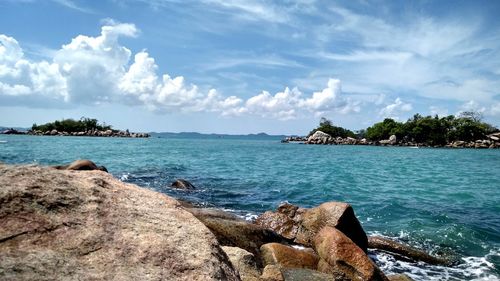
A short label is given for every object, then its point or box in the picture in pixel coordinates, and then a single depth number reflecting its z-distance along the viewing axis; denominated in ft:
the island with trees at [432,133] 404.16
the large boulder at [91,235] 10.78
